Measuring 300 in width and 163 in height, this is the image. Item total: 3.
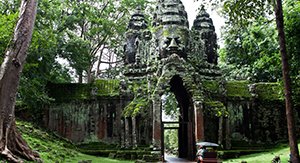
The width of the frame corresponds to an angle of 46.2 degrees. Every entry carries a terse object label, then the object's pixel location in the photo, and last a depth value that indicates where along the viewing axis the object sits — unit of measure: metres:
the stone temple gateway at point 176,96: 19.64
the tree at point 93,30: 24.52
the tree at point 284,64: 9.67
